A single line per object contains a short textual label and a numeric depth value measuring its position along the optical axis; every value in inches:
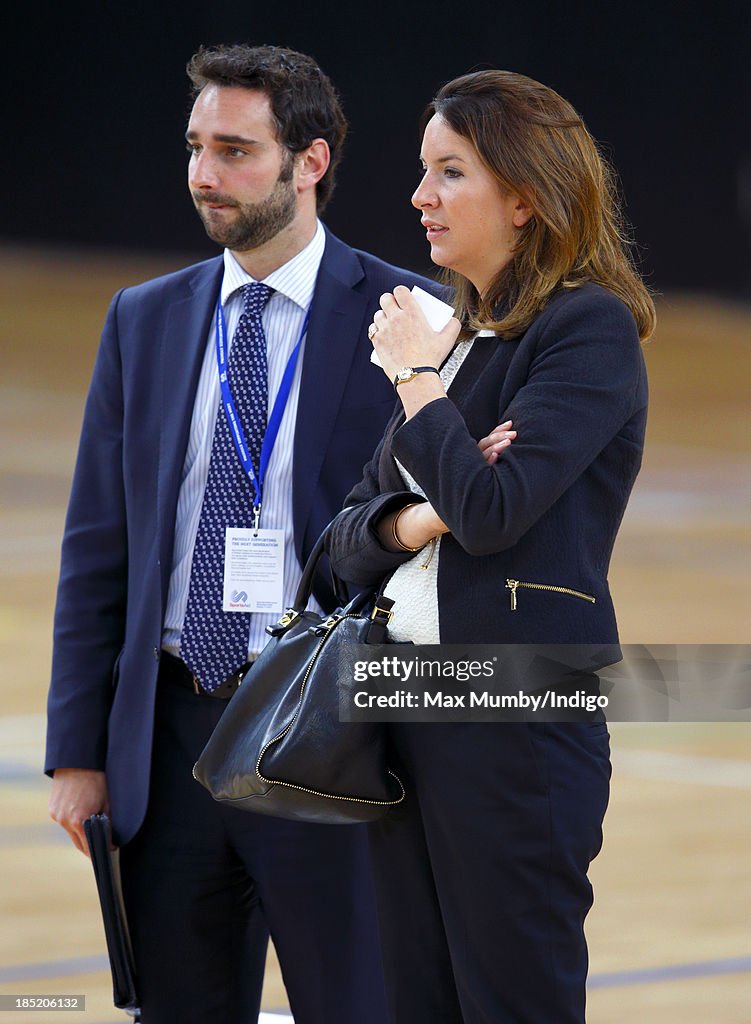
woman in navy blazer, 338.8
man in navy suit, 356.4
